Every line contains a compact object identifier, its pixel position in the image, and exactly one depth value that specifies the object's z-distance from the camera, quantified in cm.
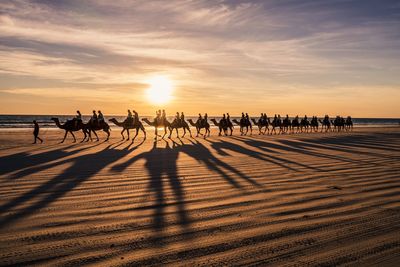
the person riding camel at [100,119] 2309
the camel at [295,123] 3980
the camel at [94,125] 2294
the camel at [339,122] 4414
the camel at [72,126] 2230
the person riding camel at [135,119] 2425
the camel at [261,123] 3566
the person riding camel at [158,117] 2659
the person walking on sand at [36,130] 2121
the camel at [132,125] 2422
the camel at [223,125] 3067
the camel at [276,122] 3666
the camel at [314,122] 4178
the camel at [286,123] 3789
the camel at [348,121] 4681
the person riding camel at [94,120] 2296
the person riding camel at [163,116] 2691
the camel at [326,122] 4342
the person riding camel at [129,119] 2422
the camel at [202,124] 2939
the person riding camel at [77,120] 2239
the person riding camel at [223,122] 3083
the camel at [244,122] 3281
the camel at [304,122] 4070
